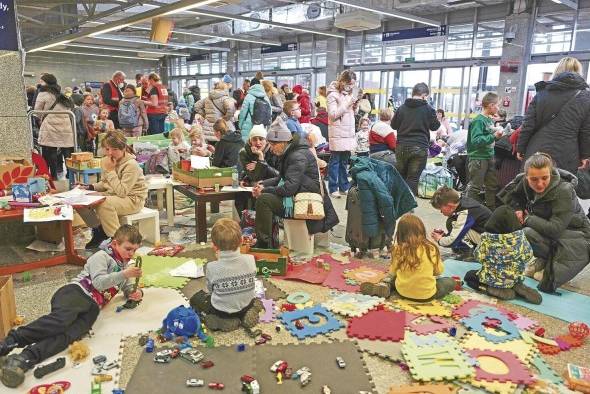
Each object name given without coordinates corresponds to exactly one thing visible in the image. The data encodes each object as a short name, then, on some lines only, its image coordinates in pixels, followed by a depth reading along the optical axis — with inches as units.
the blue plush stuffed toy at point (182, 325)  116.3
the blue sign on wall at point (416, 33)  498.3
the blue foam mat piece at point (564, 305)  131.0
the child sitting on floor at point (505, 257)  138.0
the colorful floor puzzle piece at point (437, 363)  102.0
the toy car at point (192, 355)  106.6
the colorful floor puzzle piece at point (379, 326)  119.1
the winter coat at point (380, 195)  168.6
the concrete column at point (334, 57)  599.8
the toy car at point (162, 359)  106.0
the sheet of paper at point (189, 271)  155.2
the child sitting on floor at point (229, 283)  119.6
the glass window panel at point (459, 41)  487.8
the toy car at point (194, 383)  98.2
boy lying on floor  101.7
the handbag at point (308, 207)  170.6
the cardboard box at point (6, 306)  113.7
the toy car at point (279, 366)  103.7
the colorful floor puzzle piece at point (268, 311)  127.1
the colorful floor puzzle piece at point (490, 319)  118.6
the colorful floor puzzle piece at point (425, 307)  131.3
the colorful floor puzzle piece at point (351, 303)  131.6
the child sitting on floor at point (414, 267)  133.0
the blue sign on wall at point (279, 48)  662.6
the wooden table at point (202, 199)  181.7
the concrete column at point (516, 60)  428.8
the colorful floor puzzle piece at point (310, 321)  121.1
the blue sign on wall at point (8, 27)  170.6
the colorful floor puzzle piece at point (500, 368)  101.5
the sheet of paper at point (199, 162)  196.6
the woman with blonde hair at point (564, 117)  164.2
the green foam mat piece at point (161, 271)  148.5
